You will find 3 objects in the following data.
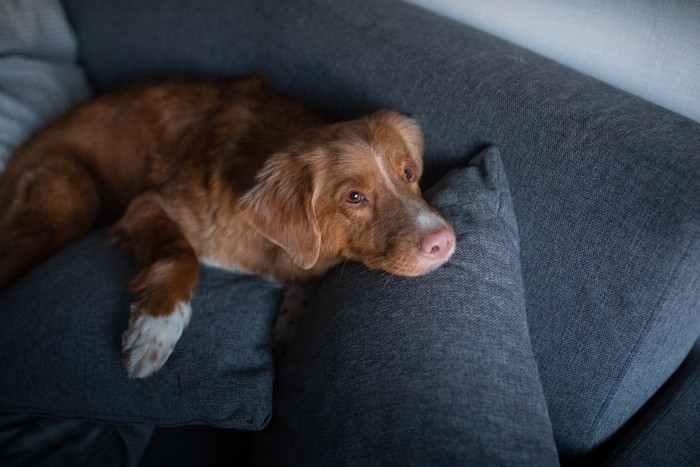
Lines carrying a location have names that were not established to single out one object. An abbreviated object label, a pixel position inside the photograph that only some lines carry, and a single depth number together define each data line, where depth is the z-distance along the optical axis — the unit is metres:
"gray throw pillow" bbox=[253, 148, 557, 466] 0.46
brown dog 0.64
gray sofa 0.49
